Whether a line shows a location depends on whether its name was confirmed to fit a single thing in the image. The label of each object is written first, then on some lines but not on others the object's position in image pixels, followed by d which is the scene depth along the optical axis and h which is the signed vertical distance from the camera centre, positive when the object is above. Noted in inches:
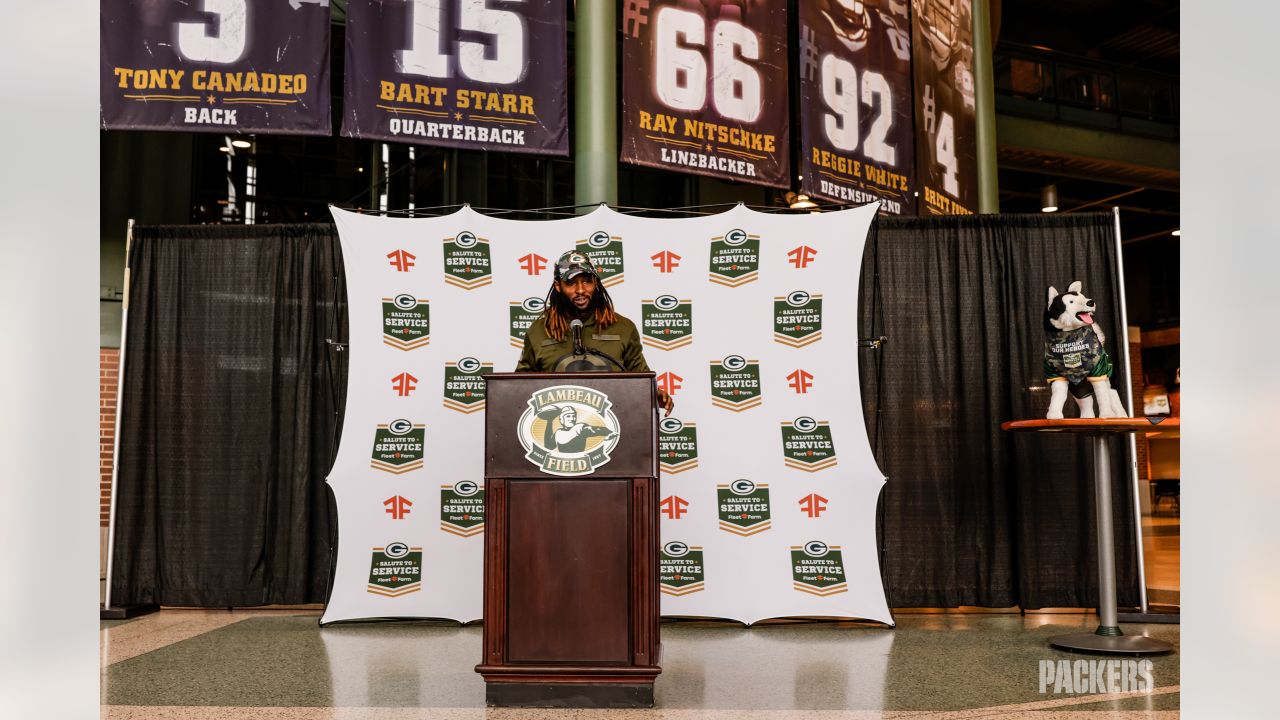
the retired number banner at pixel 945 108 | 343.3 +105.8
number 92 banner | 308.8 +96.9
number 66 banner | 279.1 +91.9
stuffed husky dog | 205.3 +10.9
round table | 192.1 -22.0
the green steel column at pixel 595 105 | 283.9 +87.1
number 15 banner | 261.6 +89.1
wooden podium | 153.2 -18.3
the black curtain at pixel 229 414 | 252.2 +1.3
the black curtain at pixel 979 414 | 243.3 -0.1
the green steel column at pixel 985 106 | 377.1 +114.2
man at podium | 171.6 +15.2
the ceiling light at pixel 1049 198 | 571.2 +120.1
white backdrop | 229.9 +3.7
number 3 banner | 253.0 +88.1
